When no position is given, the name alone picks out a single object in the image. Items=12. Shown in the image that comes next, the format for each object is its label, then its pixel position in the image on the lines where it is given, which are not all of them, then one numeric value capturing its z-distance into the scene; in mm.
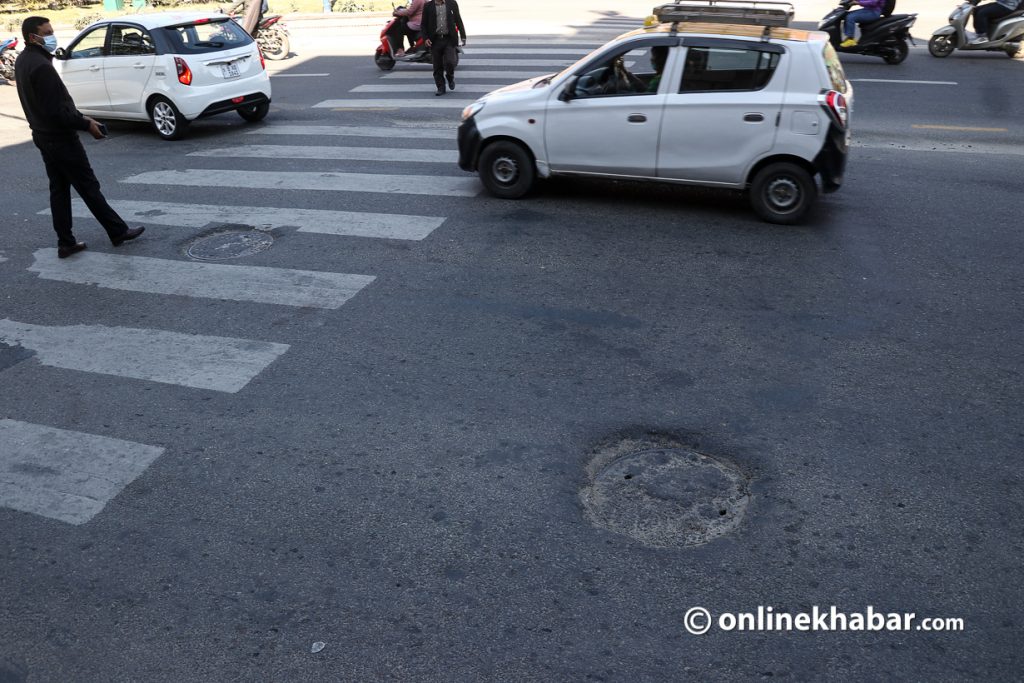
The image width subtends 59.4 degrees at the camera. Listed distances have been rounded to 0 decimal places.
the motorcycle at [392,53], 18172
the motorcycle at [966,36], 17078
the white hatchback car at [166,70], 12977
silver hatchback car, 8539
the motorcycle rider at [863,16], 16812
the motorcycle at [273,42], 20734
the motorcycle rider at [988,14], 16891
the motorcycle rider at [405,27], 18078
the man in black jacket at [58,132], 8148
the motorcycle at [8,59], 20047
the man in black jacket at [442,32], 14984
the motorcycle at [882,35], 16750
